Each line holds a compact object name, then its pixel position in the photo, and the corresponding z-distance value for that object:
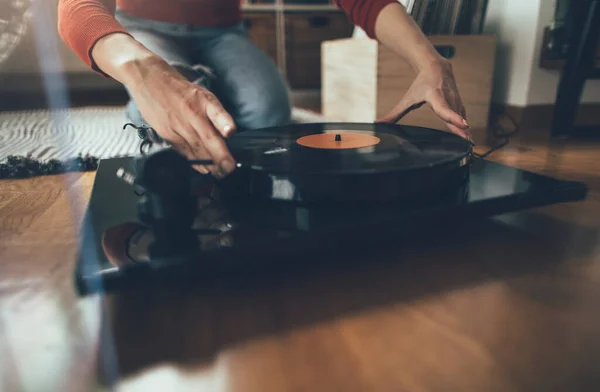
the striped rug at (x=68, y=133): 1.17
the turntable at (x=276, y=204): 0.37
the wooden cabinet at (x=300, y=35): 2.96
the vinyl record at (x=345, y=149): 0.46
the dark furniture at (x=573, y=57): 1.25
